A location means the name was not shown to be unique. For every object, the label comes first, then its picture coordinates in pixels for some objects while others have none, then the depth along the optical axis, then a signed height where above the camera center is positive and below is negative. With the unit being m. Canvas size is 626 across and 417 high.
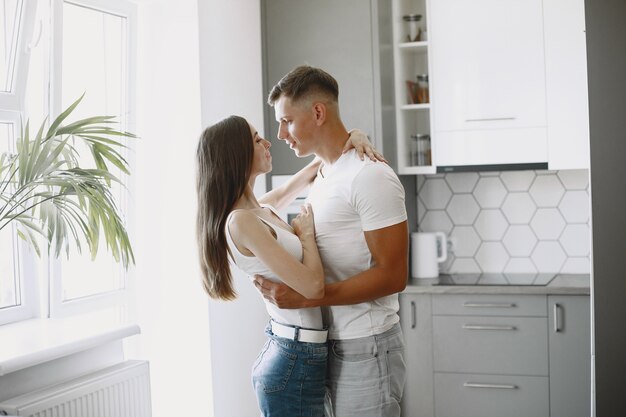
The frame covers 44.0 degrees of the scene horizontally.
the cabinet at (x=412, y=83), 4.09 +0.59
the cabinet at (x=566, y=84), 3.74 +0.51
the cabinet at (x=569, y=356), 3.60 -0.78
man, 2.19 -0.18
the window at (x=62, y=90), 3.03 +0.48
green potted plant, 2.55 +0.07
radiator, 2.53 -0.68
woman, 2.19 -0.17
